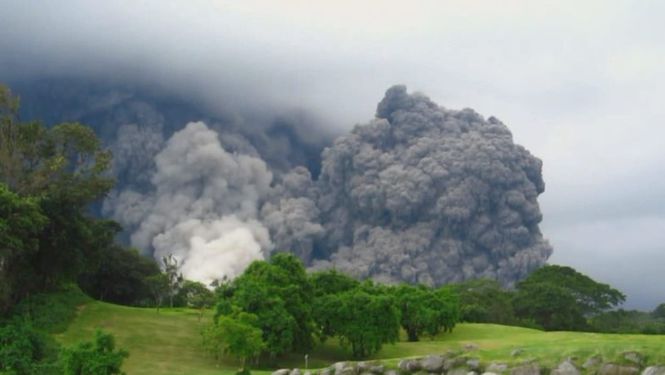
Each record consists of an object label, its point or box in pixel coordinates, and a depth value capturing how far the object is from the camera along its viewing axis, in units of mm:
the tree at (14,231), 44000
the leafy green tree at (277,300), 50938
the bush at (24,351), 34938
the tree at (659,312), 121750
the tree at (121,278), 84000
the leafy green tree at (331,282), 65500
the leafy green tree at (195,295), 88375
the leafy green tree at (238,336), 44625
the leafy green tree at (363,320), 54531
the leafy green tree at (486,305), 94438
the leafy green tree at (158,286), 83500
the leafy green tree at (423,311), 68250
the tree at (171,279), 86688
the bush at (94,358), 28938
